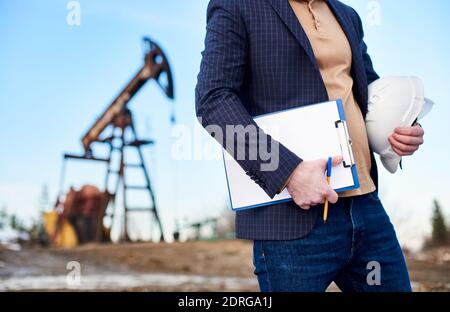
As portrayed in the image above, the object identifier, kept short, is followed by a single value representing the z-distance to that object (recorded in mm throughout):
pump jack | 14906
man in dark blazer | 1326
